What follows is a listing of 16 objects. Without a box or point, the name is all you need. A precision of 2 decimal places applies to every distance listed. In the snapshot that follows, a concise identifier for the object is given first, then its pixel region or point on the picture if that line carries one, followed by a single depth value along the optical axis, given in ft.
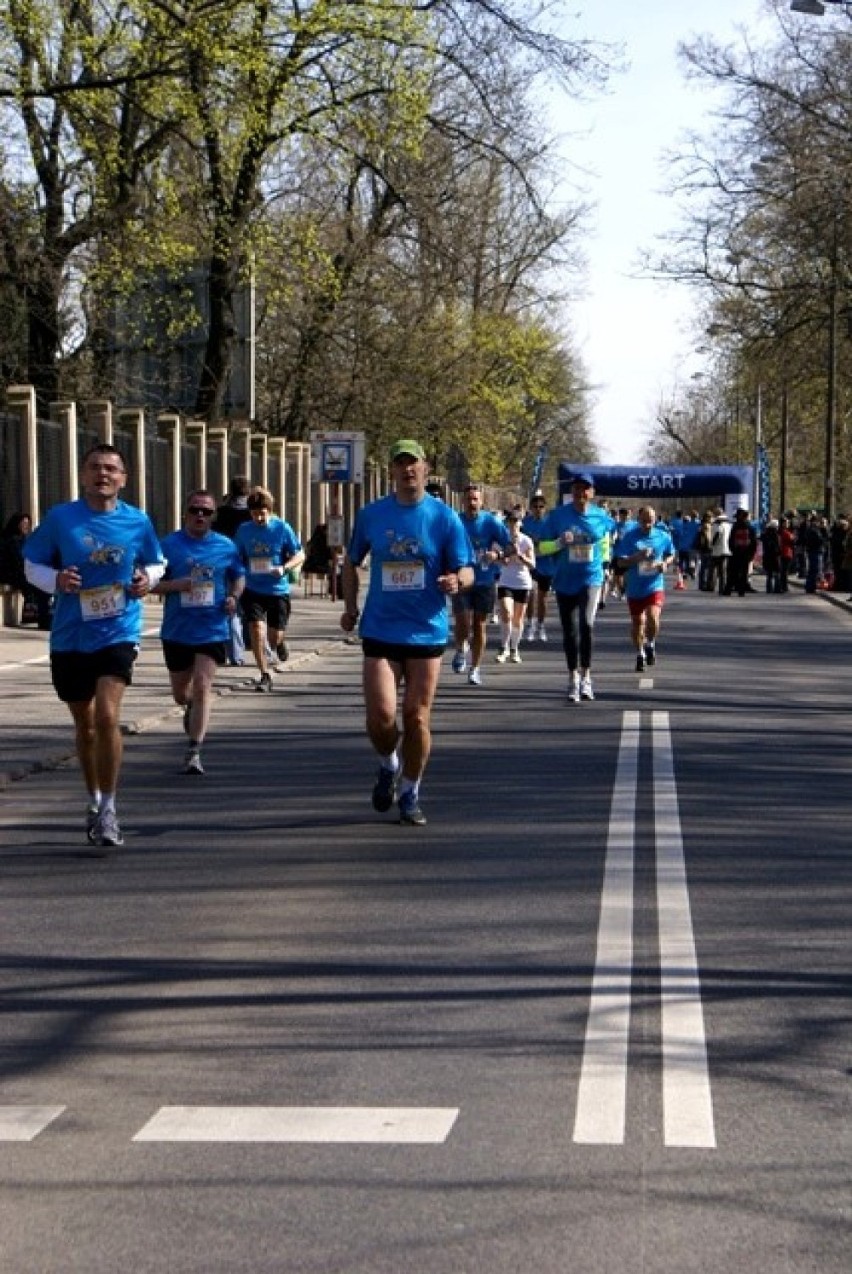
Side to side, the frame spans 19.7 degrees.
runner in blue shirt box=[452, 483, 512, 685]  76.89
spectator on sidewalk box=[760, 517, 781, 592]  182.70
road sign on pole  127.13
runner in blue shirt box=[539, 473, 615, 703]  68.23
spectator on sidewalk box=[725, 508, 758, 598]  170.19
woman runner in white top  89.76
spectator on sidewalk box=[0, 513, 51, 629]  98.96
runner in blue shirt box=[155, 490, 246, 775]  47.52
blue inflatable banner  242.99
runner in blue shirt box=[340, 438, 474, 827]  40.19
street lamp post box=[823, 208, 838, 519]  156.35
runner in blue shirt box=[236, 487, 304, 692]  72.08
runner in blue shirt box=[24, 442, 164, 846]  37.27
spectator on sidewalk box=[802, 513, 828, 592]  180.34
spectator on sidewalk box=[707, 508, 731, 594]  174.91
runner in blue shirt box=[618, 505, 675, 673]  80.48
